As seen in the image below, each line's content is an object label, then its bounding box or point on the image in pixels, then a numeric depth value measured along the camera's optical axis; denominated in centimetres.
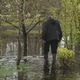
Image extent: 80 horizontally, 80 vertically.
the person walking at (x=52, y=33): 1252
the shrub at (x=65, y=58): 1282
